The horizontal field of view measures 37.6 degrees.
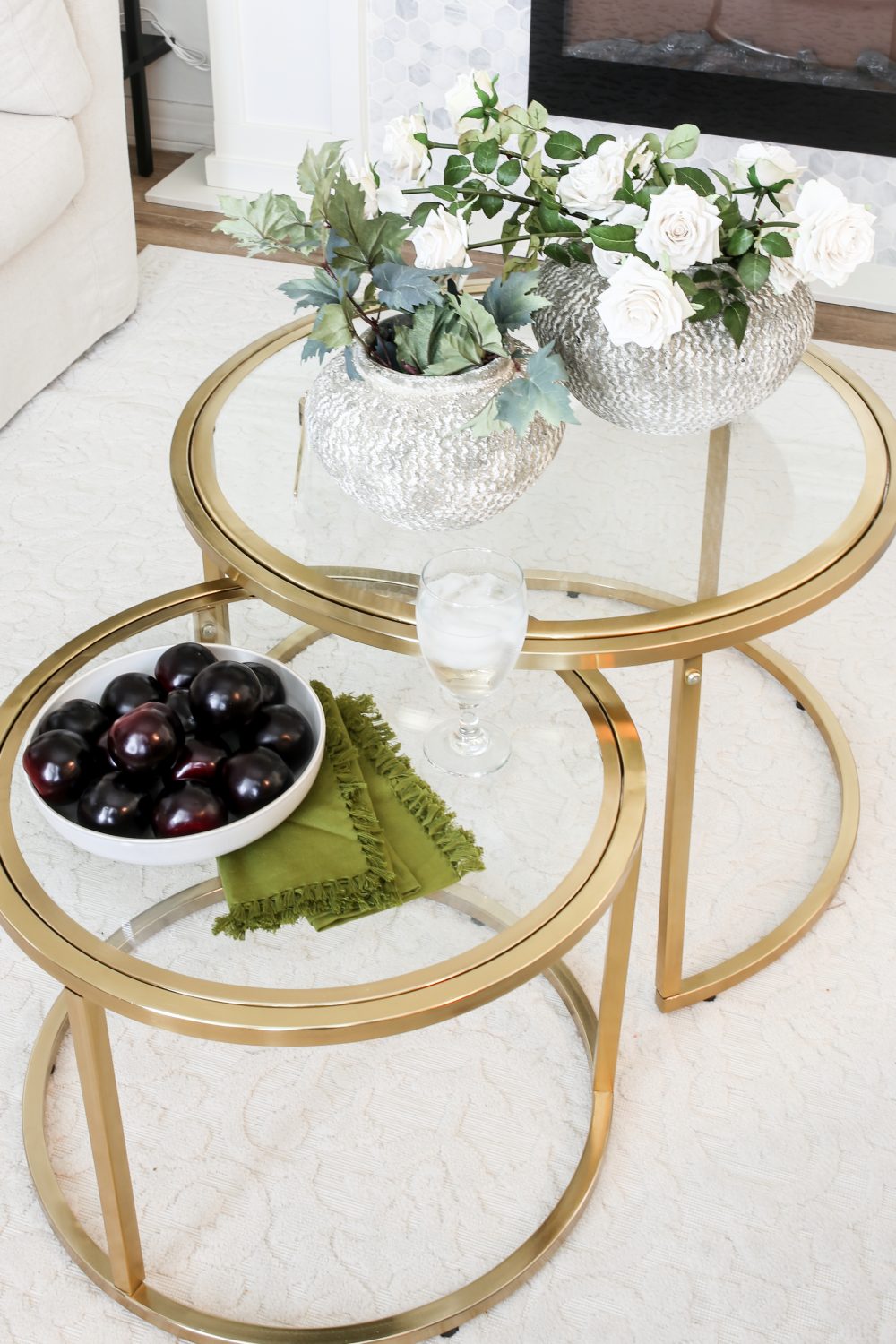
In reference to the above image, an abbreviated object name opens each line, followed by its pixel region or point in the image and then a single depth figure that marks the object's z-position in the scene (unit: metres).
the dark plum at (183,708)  1.05
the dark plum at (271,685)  1.09
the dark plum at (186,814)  0.96
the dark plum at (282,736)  1.04
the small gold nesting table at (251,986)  0.89
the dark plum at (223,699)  1.04
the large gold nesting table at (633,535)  1.11
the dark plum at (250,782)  0.99
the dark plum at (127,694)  1.05
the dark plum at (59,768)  0.99
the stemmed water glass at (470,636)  1.02
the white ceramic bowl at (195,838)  0.95
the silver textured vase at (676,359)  1.09
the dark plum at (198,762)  1.00
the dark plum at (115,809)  0.96
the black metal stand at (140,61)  2.86
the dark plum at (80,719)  1.04
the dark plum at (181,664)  1.09
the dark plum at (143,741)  0.99
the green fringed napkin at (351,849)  0.95
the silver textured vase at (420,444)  1.03
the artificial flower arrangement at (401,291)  0.99
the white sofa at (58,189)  2.06
